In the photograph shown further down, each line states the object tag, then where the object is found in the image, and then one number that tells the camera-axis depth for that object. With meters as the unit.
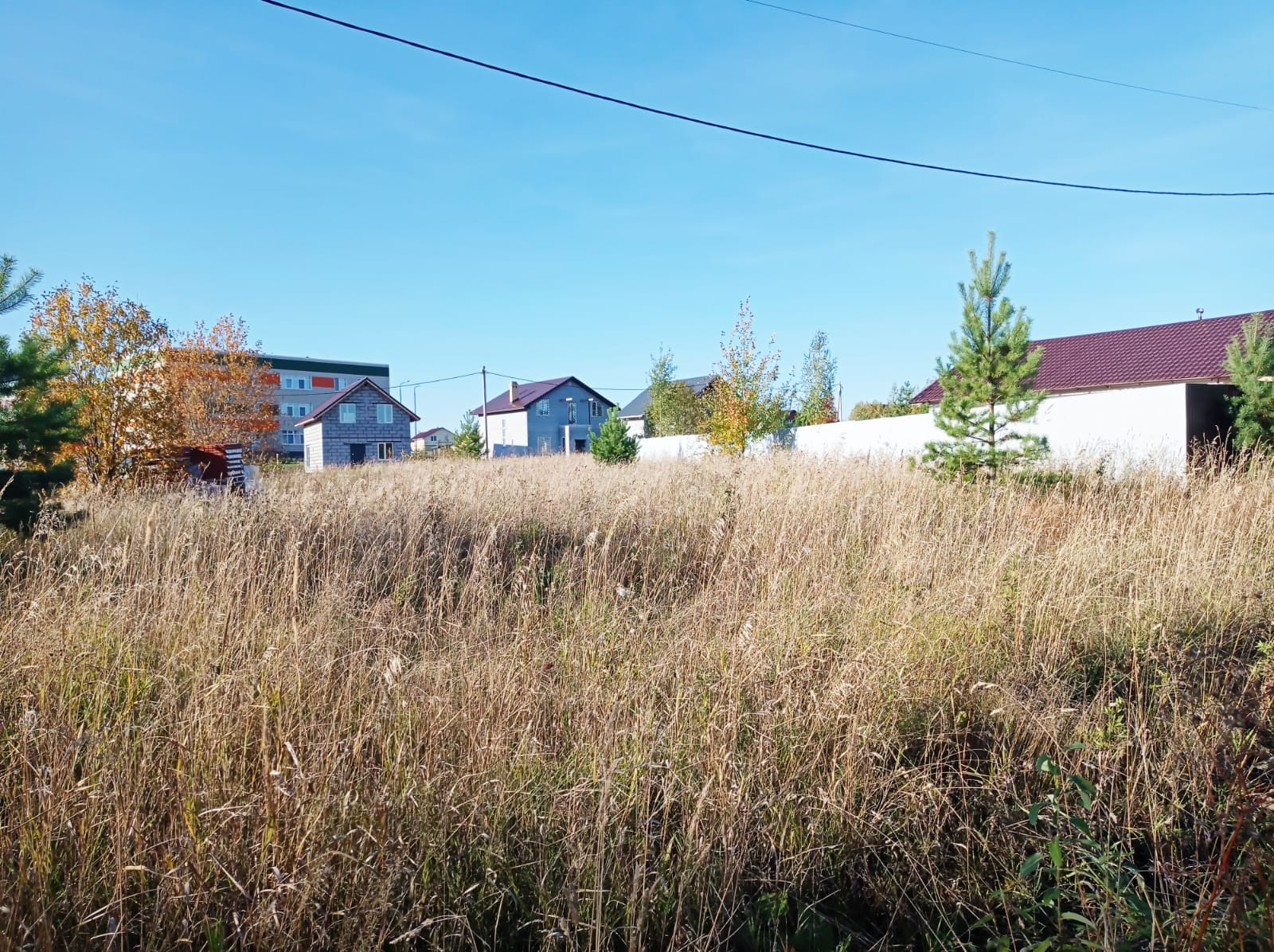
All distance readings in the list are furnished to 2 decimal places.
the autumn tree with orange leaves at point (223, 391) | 25.53
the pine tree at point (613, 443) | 22.17
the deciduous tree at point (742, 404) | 21.75
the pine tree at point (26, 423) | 5.38
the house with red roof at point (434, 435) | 68.56
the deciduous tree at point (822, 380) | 40.34
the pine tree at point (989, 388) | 9.51
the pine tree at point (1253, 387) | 11.93
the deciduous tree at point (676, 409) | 36.62
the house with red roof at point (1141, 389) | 12.41
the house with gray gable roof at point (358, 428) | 47.38
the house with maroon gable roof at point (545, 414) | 57.72
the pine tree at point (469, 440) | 35.44
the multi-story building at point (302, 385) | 64.62
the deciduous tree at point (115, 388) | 12.45
